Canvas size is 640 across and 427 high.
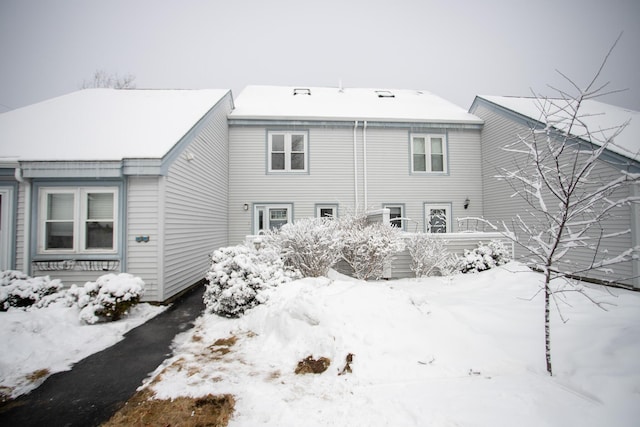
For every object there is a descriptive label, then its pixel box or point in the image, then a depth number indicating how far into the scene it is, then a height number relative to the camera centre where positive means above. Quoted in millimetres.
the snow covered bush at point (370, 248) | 7172 -630
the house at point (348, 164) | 11688 +2500
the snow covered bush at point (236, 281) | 5457 -1144
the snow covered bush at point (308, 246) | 6543 -536
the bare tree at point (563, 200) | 2920 +233
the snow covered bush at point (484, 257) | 7820 -973
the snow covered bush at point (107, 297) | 5309 -1391
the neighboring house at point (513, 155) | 7273 +2342
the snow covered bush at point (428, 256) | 7672 -897
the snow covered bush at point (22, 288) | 5367 -1265
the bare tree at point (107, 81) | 19703 +10072
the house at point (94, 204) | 6438 +475
